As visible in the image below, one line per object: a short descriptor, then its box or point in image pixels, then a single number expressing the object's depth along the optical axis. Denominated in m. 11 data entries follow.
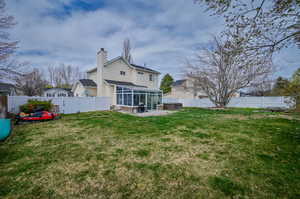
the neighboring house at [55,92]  19.05
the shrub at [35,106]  8.23
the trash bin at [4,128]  4.08
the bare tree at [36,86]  15.45
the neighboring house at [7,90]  18.15
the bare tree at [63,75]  28.28
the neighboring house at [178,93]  26.06
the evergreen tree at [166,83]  32.50
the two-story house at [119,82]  13.12
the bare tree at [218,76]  13.02
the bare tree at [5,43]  7.82
